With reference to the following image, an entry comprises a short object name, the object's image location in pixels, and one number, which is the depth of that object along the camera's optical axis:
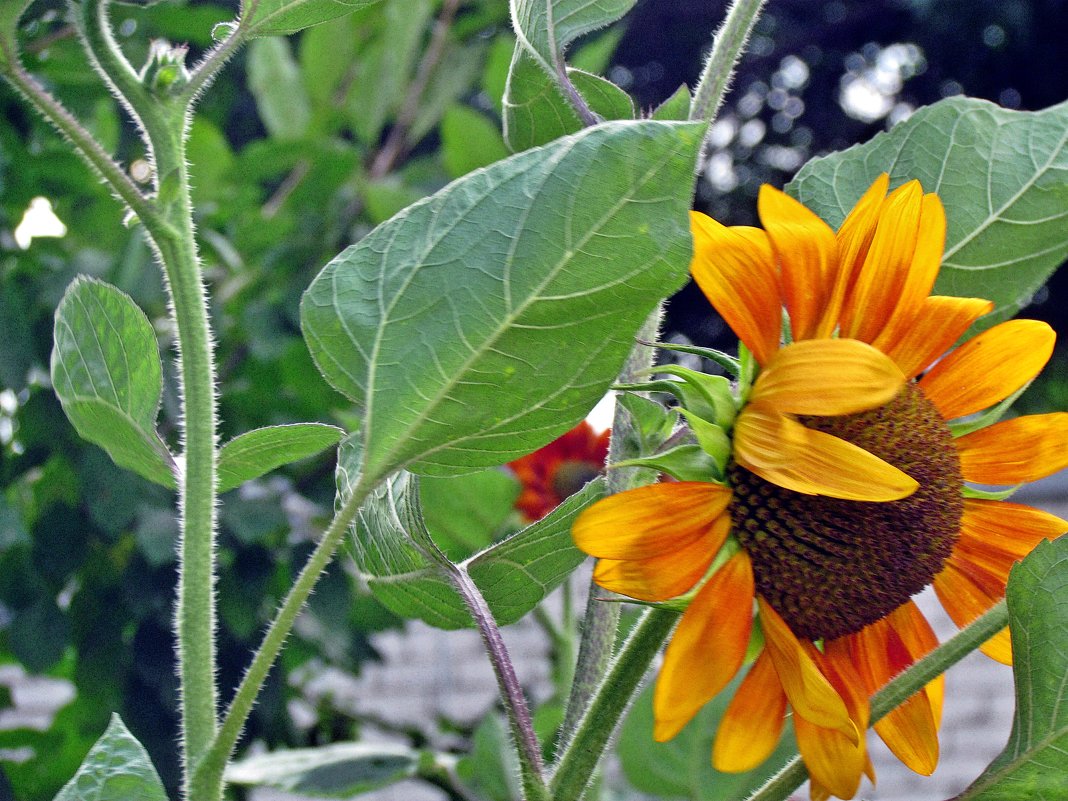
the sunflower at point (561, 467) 1.00
